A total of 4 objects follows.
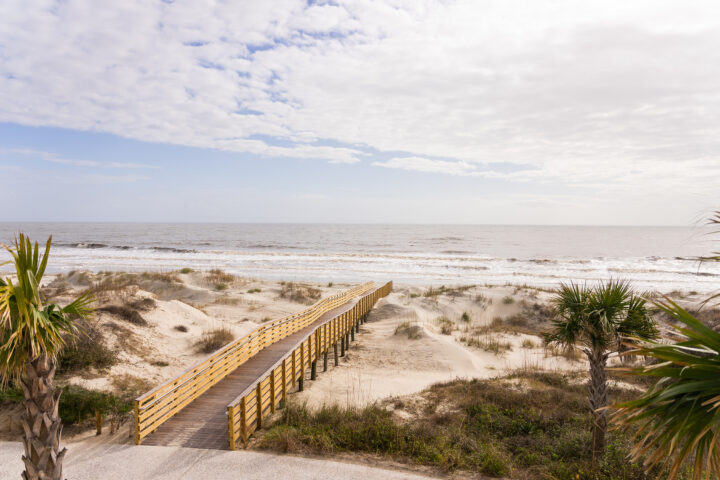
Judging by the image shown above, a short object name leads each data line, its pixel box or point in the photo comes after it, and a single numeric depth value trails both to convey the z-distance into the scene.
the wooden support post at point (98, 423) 8.58
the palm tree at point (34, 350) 4.21
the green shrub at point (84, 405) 9.05
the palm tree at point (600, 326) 7.72
